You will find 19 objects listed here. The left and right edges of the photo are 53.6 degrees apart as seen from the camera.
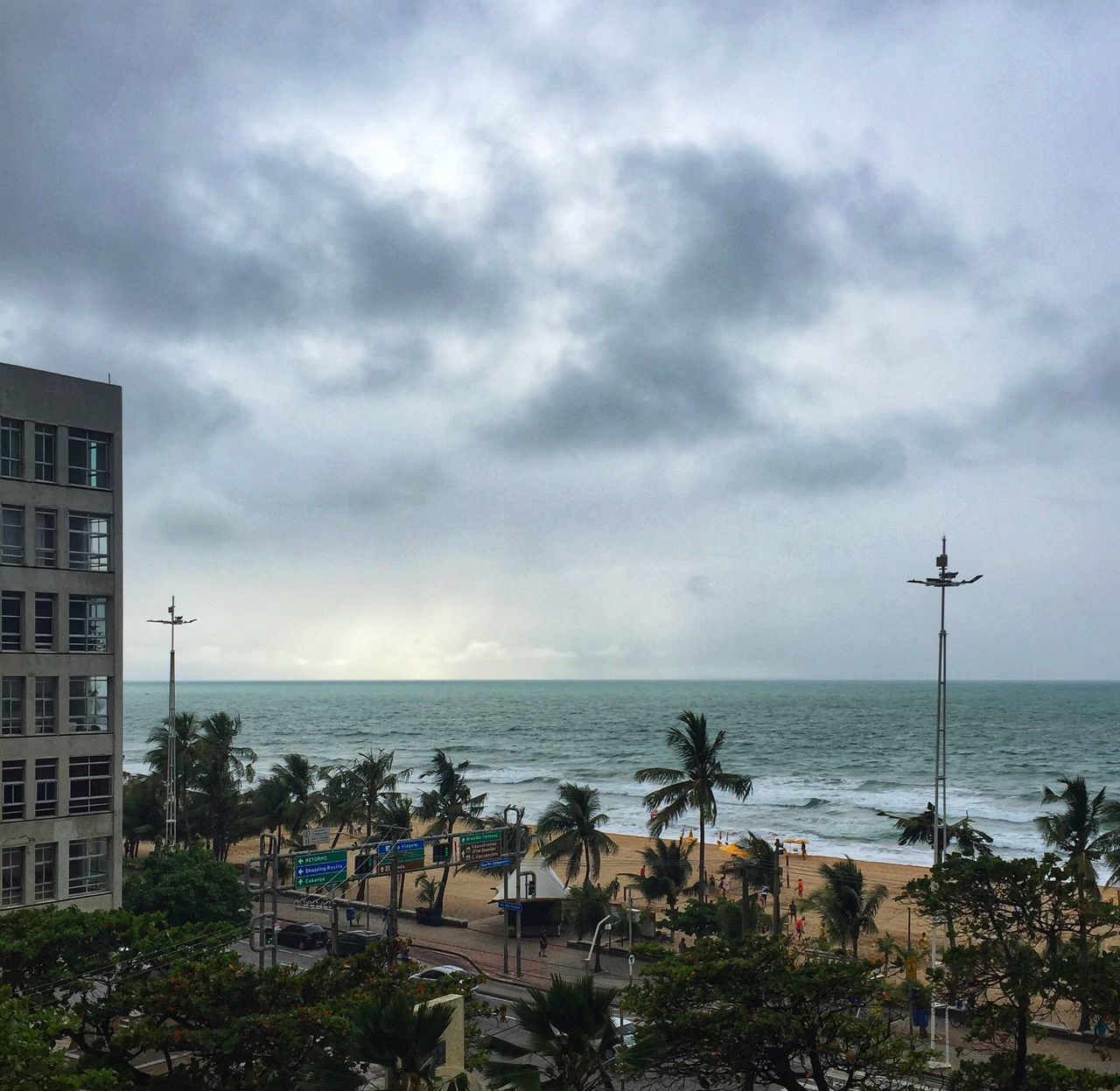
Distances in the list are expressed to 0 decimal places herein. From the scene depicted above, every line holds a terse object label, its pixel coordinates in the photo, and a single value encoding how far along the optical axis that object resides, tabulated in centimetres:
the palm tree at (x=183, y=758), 6419
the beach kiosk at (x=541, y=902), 5169
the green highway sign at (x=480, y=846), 4309
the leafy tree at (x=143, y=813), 6172
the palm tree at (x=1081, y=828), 4169
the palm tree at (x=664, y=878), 5278
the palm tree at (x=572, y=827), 5431
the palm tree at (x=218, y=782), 6444
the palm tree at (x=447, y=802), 5950
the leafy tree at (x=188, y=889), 4203
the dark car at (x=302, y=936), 4900
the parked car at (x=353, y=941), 4622
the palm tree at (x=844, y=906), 4216
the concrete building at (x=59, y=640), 3559
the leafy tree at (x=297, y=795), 6128
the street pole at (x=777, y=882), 4206
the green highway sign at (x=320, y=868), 3491
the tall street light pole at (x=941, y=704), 3545
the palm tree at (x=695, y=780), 5419
